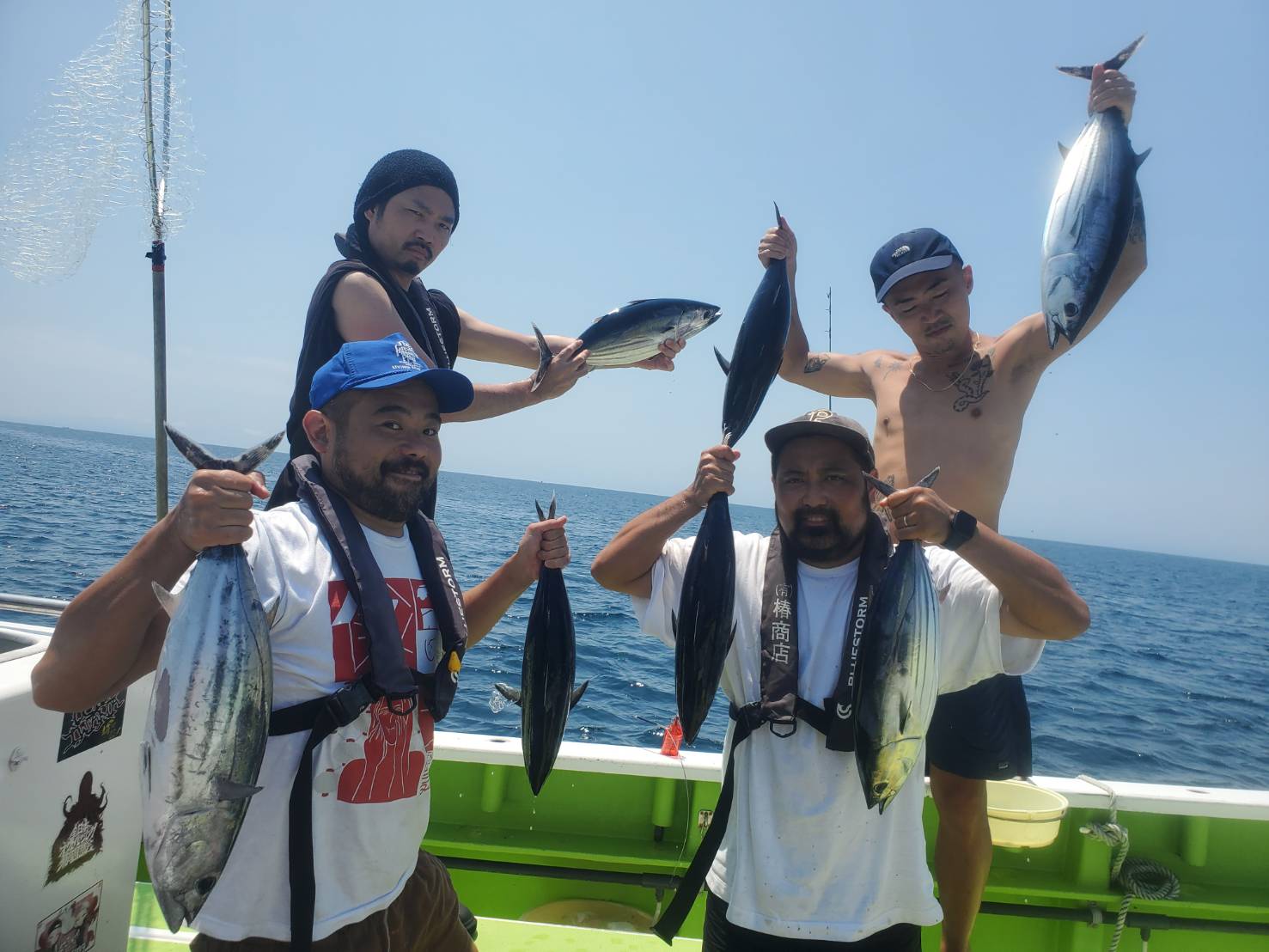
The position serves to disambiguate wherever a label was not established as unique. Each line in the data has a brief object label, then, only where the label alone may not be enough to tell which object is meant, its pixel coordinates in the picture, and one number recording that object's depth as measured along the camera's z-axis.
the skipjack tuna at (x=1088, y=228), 2.50
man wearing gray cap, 2.29
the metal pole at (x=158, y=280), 2.84
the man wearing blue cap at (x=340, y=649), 1.73
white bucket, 3.65
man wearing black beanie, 2.54
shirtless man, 3.10
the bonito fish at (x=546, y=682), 2.36
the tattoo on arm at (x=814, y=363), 3.69
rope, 3.95
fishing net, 3.17
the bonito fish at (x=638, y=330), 3.00
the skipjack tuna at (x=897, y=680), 2.15
